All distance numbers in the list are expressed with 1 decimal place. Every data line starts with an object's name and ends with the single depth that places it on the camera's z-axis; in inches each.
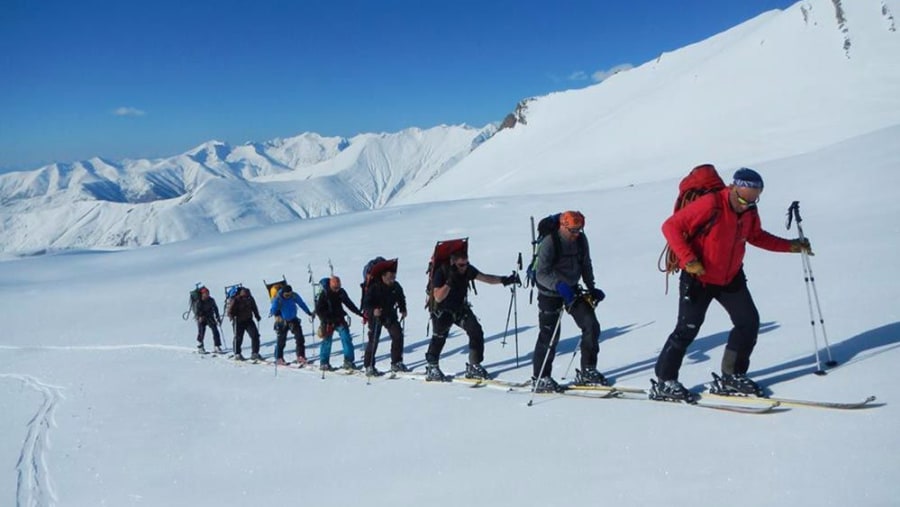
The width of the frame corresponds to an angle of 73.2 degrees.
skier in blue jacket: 513.7
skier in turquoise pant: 446.0
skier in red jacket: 202.8
